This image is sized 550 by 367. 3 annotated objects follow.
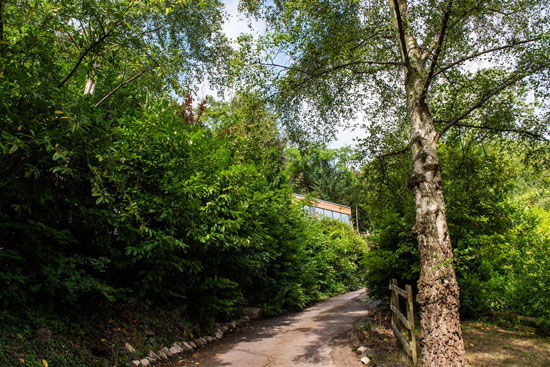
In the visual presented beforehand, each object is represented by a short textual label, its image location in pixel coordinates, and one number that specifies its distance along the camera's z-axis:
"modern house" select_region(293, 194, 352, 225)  31.38
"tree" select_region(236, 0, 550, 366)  4.66
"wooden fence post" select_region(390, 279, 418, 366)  4.89
